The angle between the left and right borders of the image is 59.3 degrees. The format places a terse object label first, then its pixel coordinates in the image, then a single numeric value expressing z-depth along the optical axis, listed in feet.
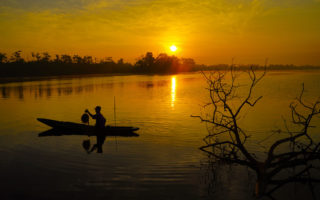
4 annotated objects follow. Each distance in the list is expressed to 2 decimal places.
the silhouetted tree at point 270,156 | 17.98
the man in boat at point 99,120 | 40.69
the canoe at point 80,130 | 42.37
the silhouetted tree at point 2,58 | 293.64
